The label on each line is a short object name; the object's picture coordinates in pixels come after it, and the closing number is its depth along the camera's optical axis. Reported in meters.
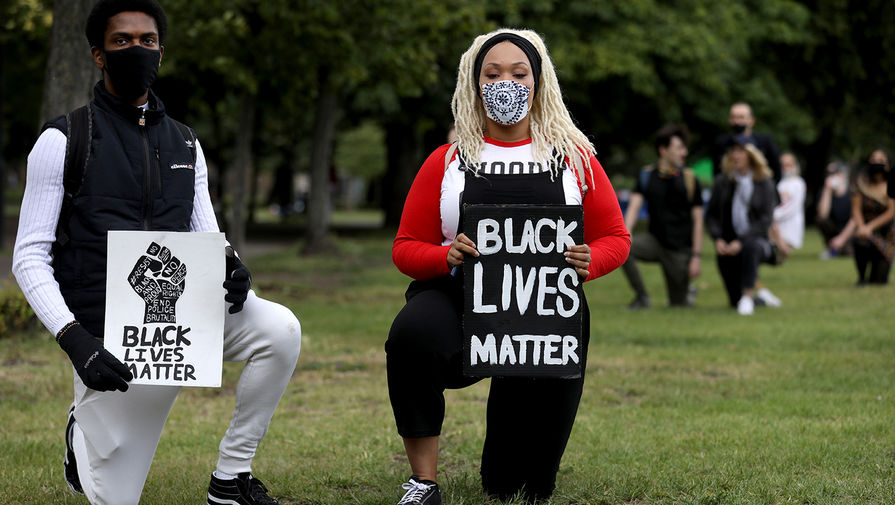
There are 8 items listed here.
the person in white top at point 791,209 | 18.28
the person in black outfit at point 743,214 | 11.76
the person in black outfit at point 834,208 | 21.06
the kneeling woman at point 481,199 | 4.12
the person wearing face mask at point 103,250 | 3.73
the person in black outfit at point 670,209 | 11.69
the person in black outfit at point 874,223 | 14.37
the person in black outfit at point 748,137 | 12.25
